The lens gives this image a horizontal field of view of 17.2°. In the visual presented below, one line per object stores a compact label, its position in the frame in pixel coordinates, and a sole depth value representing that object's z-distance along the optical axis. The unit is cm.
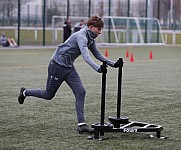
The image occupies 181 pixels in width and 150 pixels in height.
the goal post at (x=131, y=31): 4291
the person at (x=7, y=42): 3722
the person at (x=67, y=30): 3591
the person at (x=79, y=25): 3764
